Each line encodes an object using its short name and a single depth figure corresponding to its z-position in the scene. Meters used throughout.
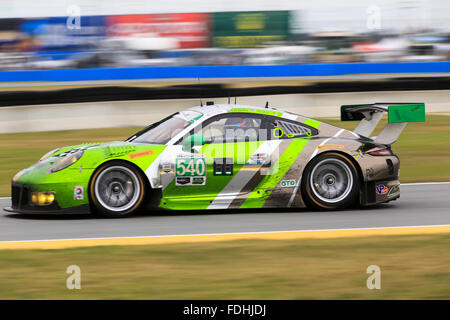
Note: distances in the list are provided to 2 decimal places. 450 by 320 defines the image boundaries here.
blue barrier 48.19
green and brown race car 15.99
